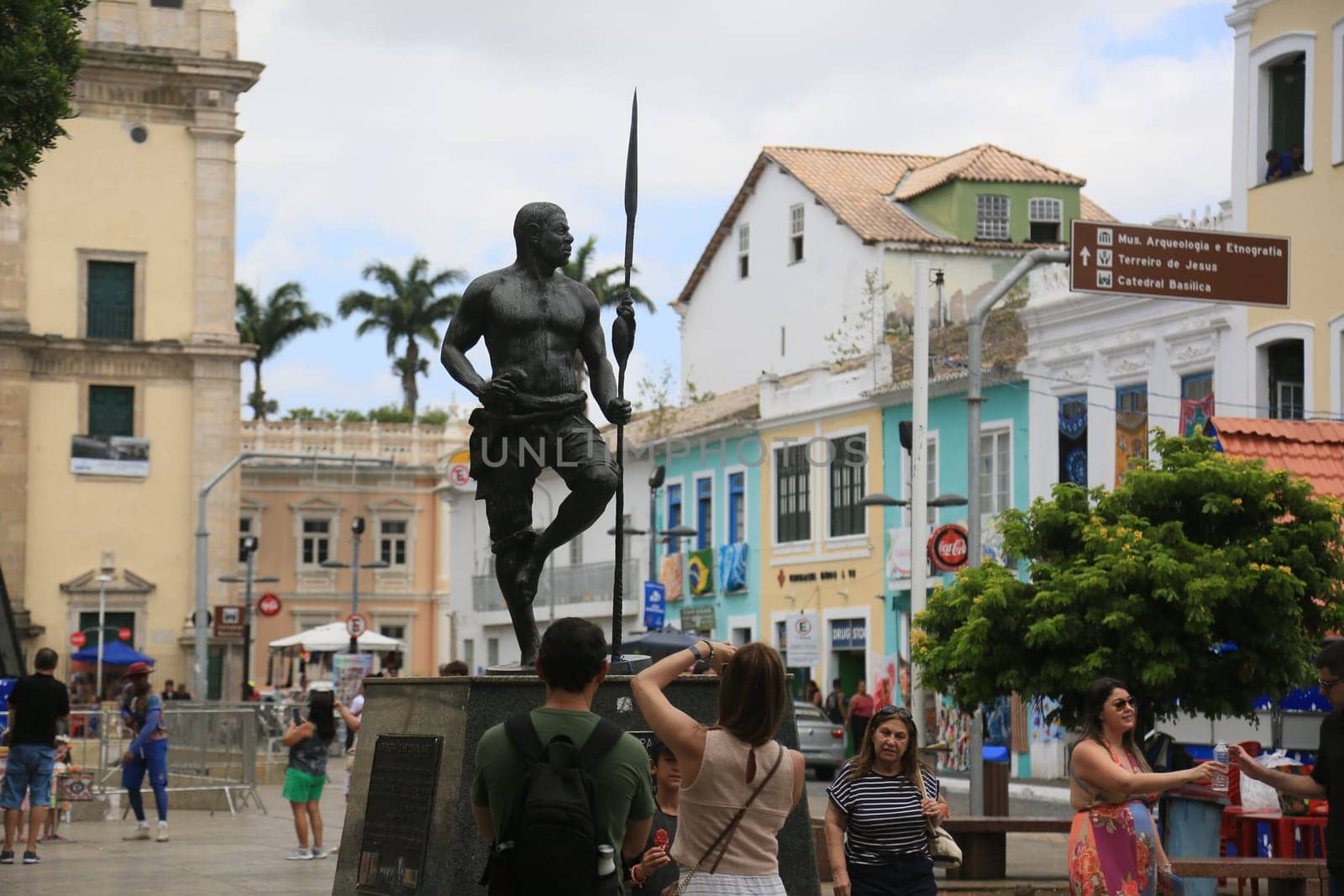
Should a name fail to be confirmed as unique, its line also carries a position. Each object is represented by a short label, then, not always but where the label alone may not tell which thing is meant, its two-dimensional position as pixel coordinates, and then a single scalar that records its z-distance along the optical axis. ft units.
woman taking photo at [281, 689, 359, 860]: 57.16
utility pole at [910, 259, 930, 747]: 82.99
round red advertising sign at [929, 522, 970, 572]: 87.45
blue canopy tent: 161.58
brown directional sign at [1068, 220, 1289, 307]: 68.85
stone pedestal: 29.76
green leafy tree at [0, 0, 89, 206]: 56.54
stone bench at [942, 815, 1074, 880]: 50.24
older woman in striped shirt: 27.02
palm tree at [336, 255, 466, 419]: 265.75
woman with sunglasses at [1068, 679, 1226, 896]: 26.43
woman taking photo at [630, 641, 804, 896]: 21.04
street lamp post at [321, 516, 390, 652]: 154.20
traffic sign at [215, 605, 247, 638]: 153.28
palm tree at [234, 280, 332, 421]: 266.16
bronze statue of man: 33.76
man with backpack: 19.26
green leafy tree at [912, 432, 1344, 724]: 53.88
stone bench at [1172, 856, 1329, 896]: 41.70
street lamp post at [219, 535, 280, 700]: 156.73
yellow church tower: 170.60
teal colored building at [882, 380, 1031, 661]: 116.88
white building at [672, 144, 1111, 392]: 151.02
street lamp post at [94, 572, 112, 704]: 151.64
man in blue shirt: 63.57
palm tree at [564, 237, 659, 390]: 230.89
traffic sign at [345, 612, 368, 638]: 151.53
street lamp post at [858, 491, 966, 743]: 82.02
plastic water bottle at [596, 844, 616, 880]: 19.54
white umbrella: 165.78
